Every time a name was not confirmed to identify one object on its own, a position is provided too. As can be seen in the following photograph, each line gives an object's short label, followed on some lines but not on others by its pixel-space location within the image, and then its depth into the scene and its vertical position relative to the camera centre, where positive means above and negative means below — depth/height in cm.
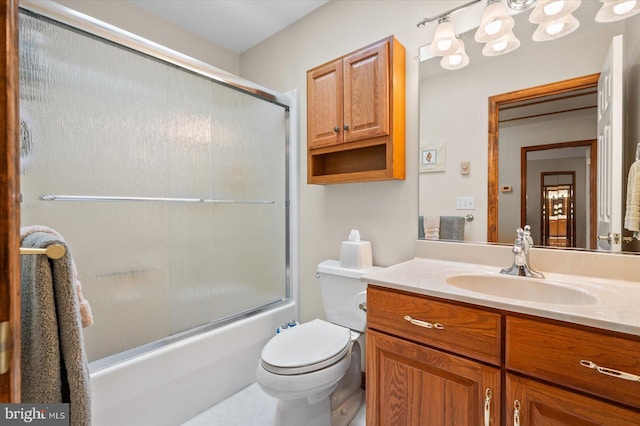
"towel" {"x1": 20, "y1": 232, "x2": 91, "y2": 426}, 63 -28
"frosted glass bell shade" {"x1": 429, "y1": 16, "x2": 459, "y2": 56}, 139 +81
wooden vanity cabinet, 72 -46
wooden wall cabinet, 149 +52
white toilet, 122 -66
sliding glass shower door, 123 +16
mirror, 114 +41
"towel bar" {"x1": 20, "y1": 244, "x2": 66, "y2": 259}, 54 -8
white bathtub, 130 -85
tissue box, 163 -25
